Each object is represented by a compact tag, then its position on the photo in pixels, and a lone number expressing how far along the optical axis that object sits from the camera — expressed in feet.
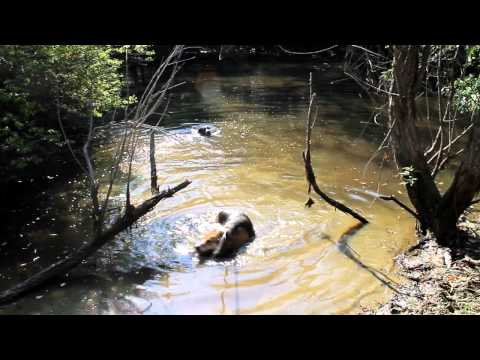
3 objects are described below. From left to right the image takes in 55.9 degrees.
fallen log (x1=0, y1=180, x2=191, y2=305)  20.67
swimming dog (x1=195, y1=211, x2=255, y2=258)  24.90
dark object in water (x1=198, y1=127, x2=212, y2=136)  47.83
